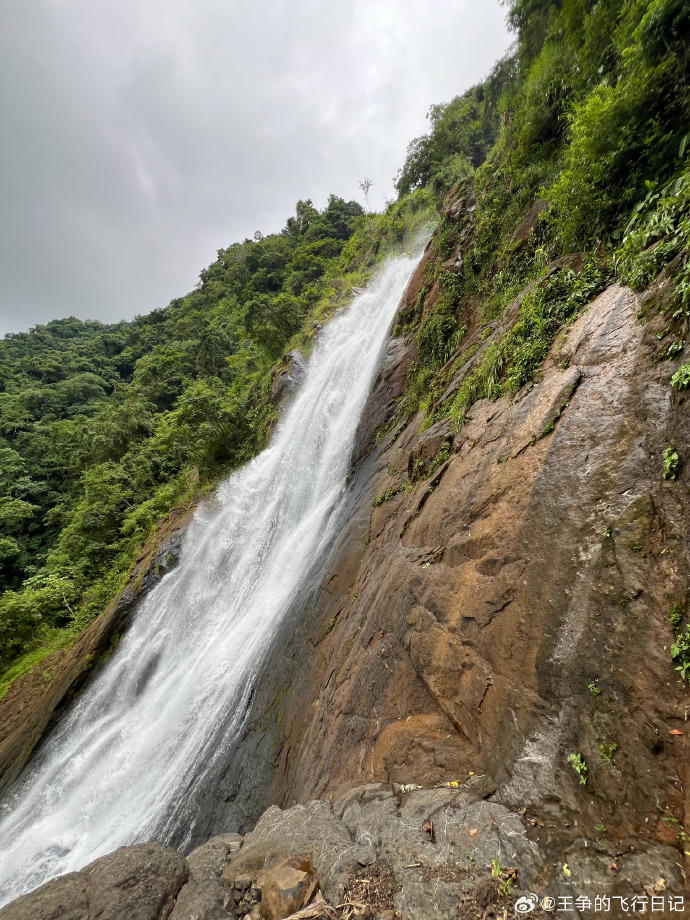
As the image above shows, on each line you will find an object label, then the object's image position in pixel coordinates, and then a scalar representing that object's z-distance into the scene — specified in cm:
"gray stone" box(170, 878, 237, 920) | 311
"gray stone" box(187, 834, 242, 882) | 359
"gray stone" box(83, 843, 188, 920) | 329
